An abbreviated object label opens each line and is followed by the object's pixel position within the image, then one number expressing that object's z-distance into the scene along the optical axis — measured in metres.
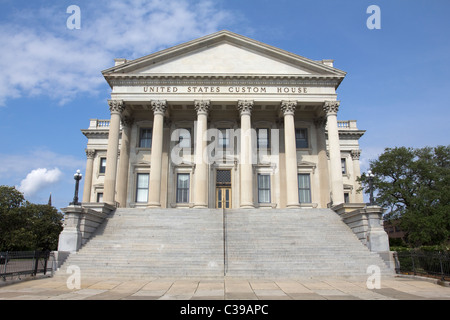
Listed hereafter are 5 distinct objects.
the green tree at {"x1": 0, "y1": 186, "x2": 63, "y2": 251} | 46.25
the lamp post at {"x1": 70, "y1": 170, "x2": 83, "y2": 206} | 21.14
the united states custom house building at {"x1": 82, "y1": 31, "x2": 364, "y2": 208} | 29.05
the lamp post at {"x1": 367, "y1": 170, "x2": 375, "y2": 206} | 21.47
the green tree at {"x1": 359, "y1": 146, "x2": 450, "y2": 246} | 28.44
